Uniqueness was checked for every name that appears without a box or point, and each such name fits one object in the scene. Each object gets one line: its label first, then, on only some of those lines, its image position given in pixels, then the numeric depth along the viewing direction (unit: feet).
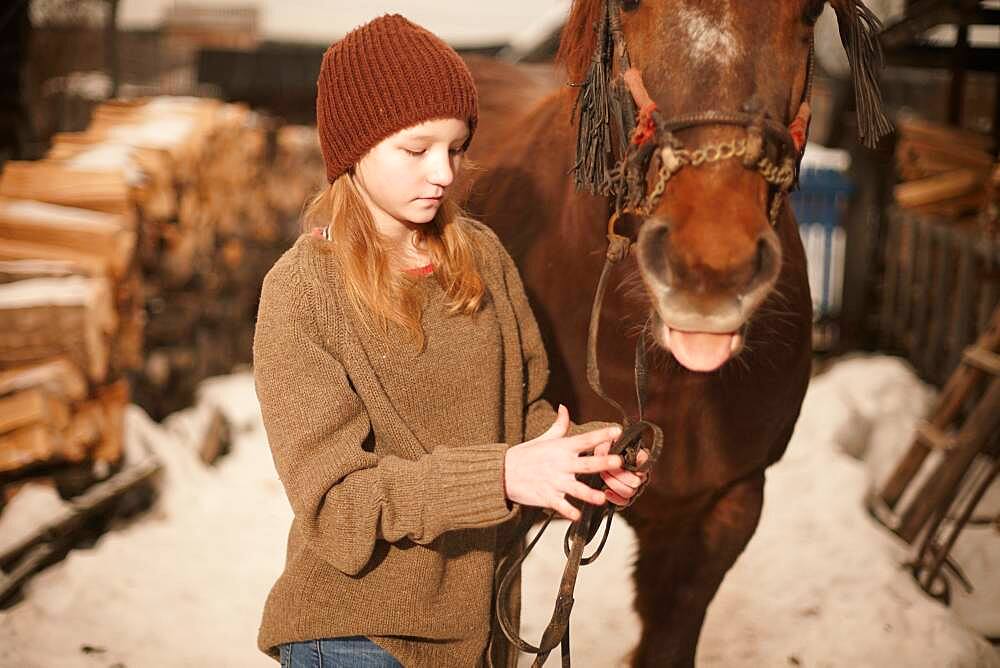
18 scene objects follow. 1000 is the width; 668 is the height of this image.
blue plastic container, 21.22
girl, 4.12
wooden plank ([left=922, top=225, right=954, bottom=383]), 15.12
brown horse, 3.88
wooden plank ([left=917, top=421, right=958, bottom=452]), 10.48
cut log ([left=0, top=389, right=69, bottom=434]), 9.17
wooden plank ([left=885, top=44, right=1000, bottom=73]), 14.02
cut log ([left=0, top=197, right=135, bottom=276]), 10.50
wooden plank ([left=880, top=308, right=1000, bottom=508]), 10.93
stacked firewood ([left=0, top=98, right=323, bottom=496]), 9.62
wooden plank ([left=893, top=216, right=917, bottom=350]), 16.80
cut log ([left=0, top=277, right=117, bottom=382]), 9.52
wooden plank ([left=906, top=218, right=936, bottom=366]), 15.97
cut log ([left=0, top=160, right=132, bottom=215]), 11.22
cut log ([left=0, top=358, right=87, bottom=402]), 9.30
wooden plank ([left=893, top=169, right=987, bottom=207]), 13.89
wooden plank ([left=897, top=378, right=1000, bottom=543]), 9.95
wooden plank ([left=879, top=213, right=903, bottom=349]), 17.92
